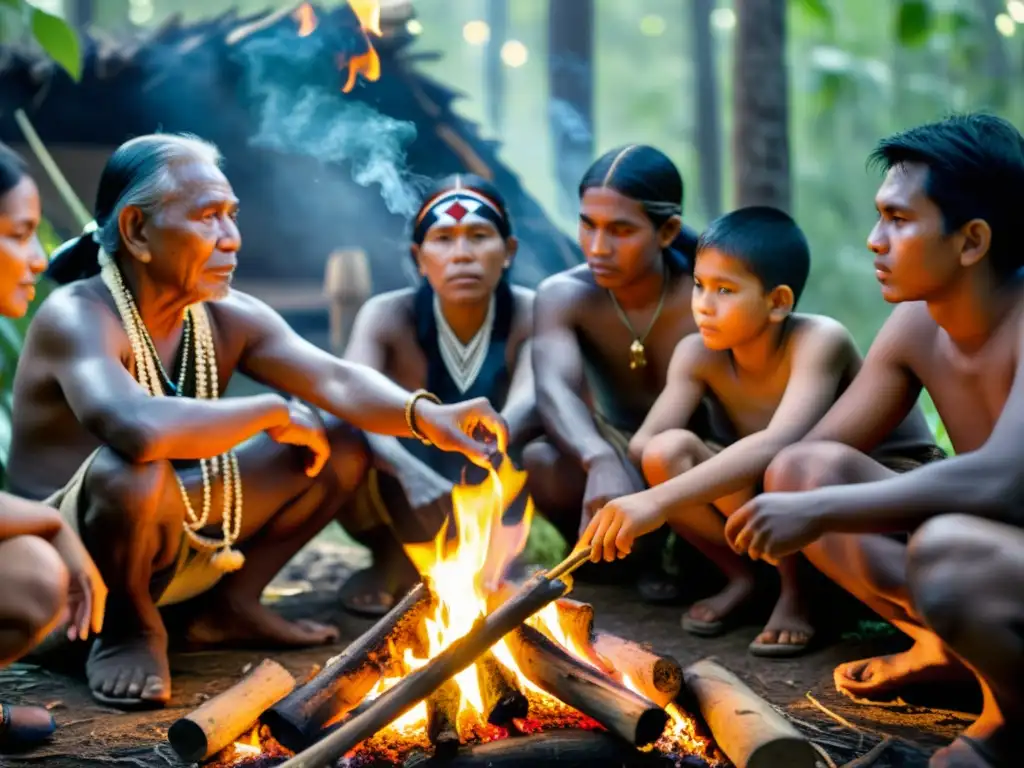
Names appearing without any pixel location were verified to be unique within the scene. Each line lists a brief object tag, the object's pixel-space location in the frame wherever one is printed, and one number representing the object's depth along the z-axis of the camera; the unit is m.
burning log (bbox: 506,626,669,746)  2.93
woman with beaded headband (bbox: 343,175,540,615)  5.01
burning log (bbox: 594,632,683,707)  3.19
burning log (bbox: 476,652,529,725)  3.12
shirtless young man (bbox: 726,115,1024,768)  2.90
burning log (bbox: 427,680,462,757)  2.97
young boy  4.22
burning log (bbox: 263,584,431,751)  3.02
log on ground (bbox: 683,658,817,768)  2.86
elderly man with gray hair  3.80
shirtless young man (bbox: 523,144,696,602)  4.88
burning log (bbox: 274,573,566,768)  2.84
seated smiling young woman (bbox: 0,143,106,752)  3.06
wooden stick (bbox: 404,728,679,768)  2.94
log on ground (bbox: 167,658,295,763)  3.04
